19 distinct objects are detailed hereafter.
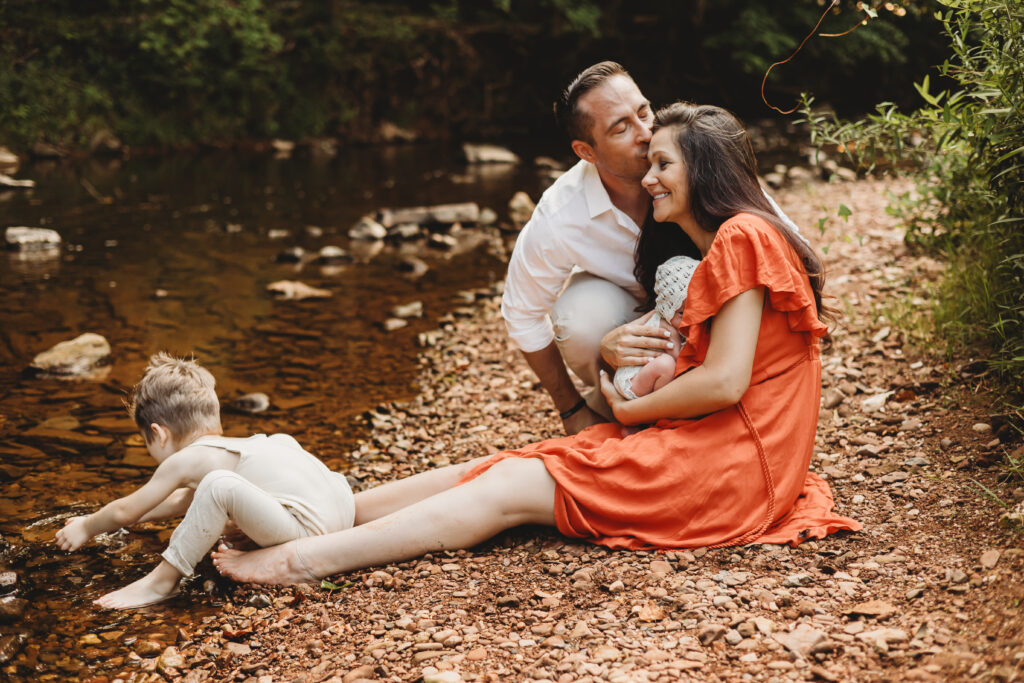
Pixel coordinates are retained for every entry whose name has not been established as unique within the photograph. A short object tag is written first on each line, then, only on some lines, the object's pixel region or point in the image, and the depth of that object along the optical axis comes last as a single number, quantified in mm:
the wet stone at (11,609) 2904
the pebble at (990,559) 2418
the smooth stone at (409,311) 6469
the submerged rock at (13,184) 10923
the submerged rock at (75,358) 5164
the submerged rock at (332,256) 7988
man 3539
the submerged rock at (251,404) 4750
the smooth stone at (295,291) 6887
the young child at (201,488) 3025
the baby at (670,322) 3055
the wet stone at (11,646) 2709
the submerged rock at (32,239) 8109
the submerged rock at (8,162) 12171
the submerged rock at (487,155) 14430
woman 2809
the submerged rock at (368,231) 8938
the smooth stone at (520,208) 9766
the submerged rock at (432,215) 9297
